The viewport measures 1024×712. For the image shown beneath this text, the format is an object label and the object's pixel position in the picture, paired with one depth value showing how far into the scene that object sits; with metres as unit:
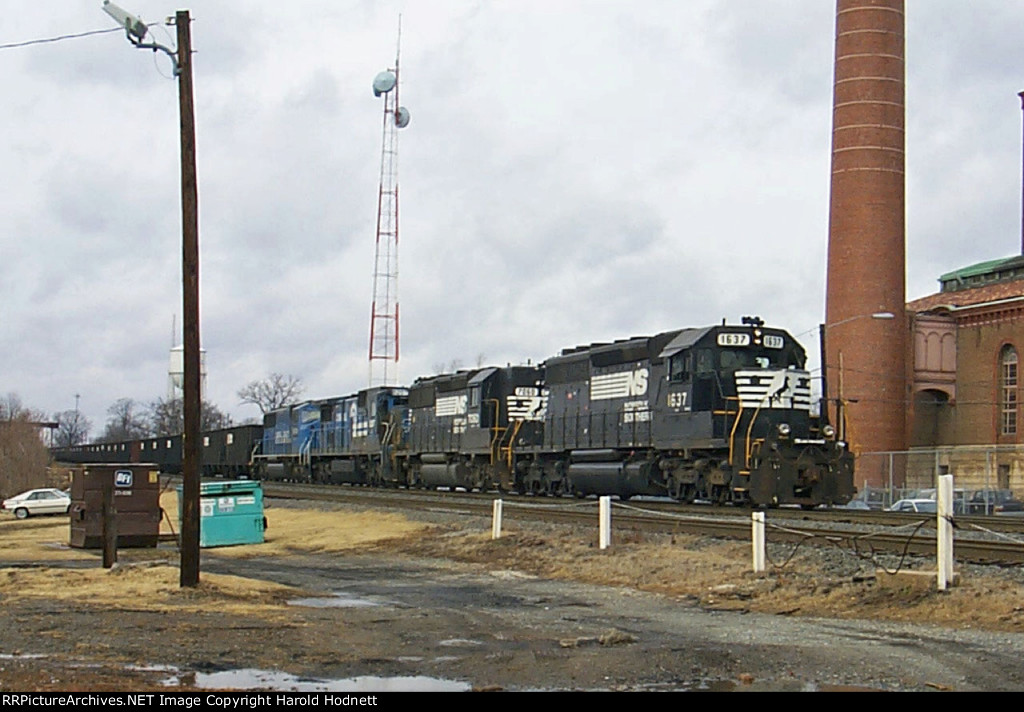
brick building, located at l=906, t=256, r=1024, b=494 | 52.59
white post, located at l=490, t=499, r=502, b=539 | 22.62
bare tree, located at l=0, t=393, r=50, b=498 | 69.06
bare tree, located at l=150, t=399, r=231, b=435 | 118.06
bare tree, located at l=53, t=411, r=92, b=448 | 197.75
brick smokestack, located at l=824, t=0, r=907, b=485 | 50.41
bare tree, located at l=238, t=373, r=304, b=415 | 150.12
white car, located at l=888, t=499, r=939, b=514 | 35.41
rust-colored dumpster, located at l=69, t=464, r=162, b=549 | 24.00
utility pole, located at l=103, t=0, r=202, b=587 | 16.28
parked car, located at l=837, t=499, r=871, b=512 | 40.39
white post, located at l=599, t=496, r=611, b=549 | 19.95
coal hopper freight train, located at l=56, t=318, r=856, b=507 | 26.20
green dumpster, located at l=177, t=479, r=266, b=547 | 24.83
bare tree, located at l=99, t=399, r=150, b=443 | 182.62
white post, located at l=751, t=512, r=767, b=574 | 15.95
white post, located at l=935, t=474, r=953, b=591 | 13.23
